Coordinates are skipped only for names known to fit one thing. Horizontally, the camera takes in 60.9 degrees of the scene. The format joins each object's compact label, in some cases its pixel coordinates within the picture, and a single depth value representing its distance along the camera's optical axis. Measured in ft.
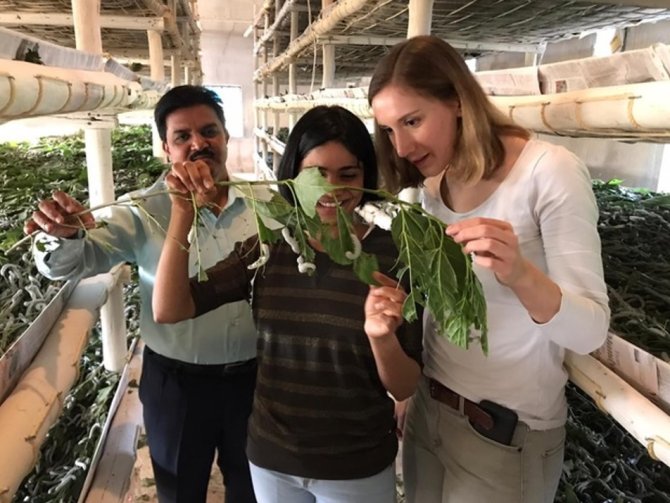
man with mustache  4.13
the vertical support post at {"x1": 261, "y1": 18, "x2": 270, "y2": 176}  23.67
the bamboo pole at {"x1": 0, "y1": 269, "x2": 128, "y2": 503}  3.22
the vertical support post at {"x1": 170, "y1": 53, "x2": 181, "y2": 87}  21.54
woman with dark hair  3.04
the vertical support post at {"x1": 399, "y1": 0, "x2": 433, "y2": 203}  5.23
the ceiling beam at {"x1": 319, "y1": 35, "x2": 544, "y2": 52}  11.50
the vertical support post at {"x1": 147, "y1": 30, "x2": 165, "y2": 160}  14.40
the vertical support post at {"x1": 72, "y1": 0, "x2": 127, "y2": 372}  6.92
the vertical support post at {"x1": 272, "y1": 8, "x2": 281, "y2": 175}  20.08
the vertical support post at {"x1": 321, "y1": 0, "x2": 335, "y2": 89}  12.21
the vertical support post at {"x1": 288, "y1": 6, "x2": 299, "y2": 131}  16.07
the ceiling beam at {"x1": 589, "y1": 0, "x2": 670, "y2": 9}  6.68
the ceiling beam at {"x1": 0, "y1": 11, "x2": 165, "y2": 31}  11.71
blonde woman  2.43
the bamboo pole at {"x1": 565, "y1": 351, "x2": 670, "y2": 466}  2.66
